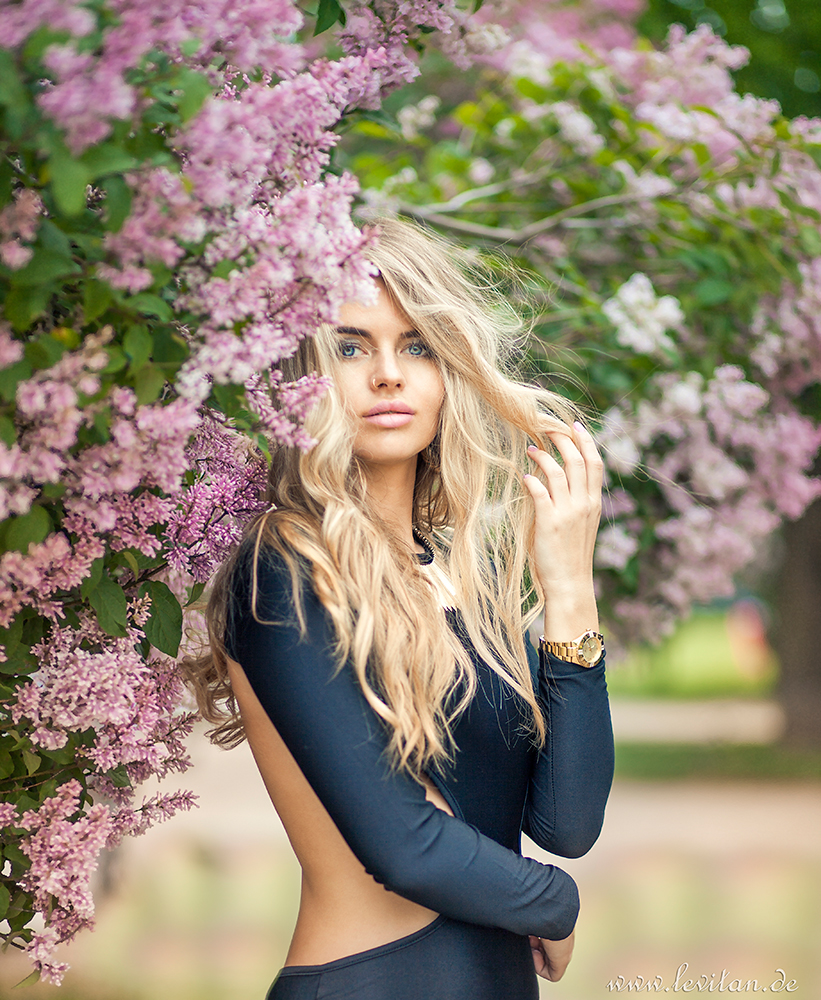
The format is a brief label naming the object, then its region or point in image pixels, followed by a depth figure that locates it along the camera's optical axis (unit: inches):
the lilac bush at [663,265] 147.4
